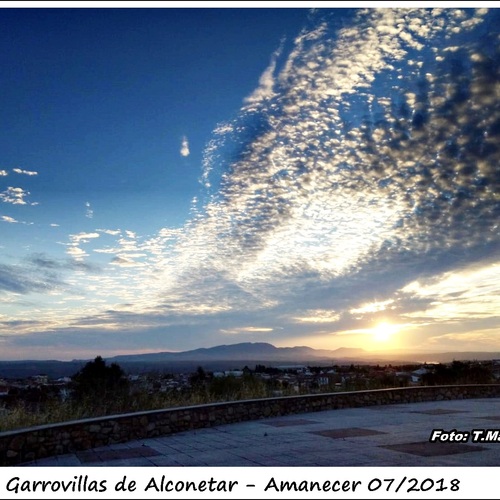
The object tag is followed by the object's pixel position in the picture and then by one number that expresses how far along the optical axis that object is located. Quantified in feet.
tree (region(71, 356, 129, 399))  54.13
